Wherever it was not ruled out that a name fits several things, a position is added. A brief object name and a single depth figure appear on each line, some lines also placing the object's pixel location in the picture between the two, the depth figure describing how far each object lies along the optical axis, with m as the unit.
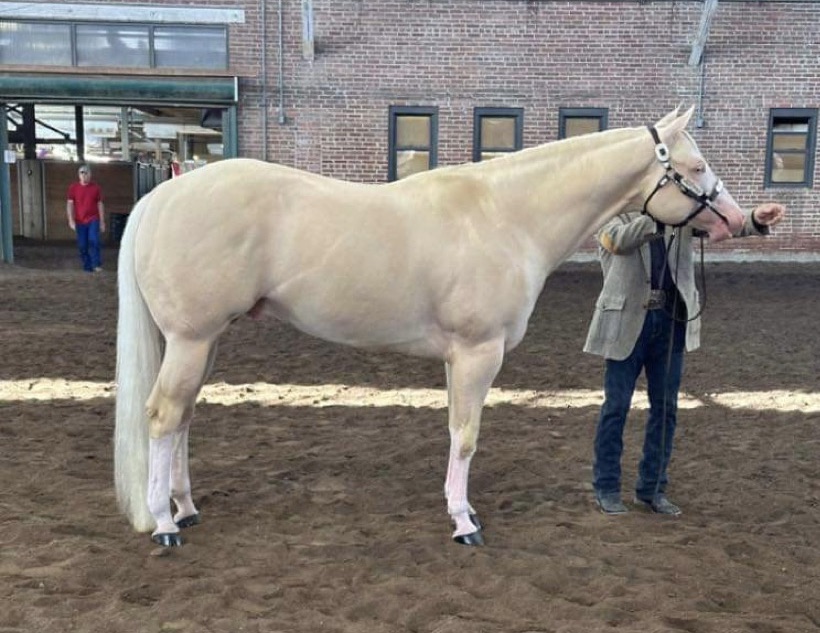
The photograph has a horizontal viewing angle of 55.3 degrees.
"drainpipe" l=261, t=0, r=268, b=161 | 15.52
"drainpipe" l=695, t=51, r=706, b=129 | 16.12
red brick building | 15.66
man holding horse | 4.00
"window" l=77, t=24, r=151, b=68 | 15.52
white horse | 3.54
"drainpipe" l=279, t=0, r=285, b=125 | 15.61
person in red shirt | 14.88
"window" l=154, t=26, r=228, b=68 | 15.63
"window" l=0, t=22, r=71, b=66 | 15.48
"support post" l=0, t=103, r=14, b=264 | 15.80
